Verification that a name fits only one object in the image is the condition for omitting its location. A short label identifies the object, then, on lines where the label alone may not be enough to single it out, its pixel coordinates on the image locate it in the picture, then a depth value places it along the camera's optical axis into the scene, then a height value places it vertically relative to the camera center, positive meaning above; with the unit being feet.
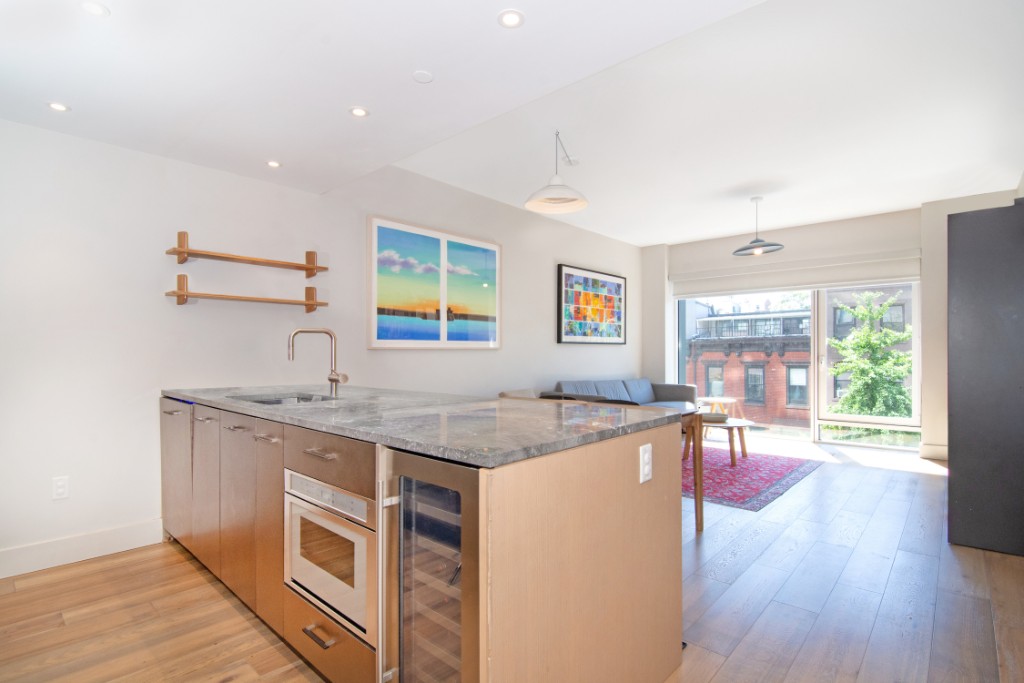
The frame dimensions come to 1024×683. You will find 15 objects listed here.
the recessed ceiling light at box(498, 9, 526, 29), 5.53 +3.82
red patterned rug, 12.24 -3.97
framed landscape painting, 12.23 +1.52
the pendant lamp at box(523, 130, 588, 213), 9.70 +3.04
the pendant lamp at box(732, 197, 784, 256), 15.02 +3.05
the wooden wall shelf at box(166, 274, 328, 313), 9.14 +0.93
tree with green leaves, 18.21 -0.81
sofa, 17.52 -1.96
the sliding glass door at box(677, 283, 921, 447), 18.22 -0.76
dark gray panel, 8.71 -0.66
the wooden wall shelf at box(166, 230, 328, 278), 9.08 +1.72
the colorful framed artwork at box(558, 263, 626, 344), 18.22 +1.48
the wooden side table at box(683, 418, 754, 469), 14.87 -2.55
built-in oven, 4.32 -2.10
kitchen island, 3.38 -1.68
